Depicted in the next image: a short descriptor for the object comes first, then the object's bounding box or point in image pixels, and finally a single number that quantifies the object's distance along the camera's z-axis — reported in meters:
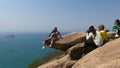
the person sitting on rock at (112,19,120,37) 6.45
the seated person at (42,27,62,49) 7.19
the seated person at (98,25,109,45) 5.83
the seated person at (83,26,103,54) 5.55
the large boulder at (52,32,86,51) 6.89
